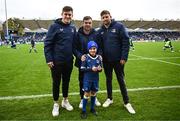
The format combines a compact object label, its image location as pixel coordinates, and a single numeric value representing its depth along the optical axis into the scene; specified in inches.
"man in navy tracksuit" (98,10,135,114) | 128.9
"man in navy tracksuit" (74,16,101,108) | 127.7
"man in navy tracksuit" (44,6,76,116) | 124.0
